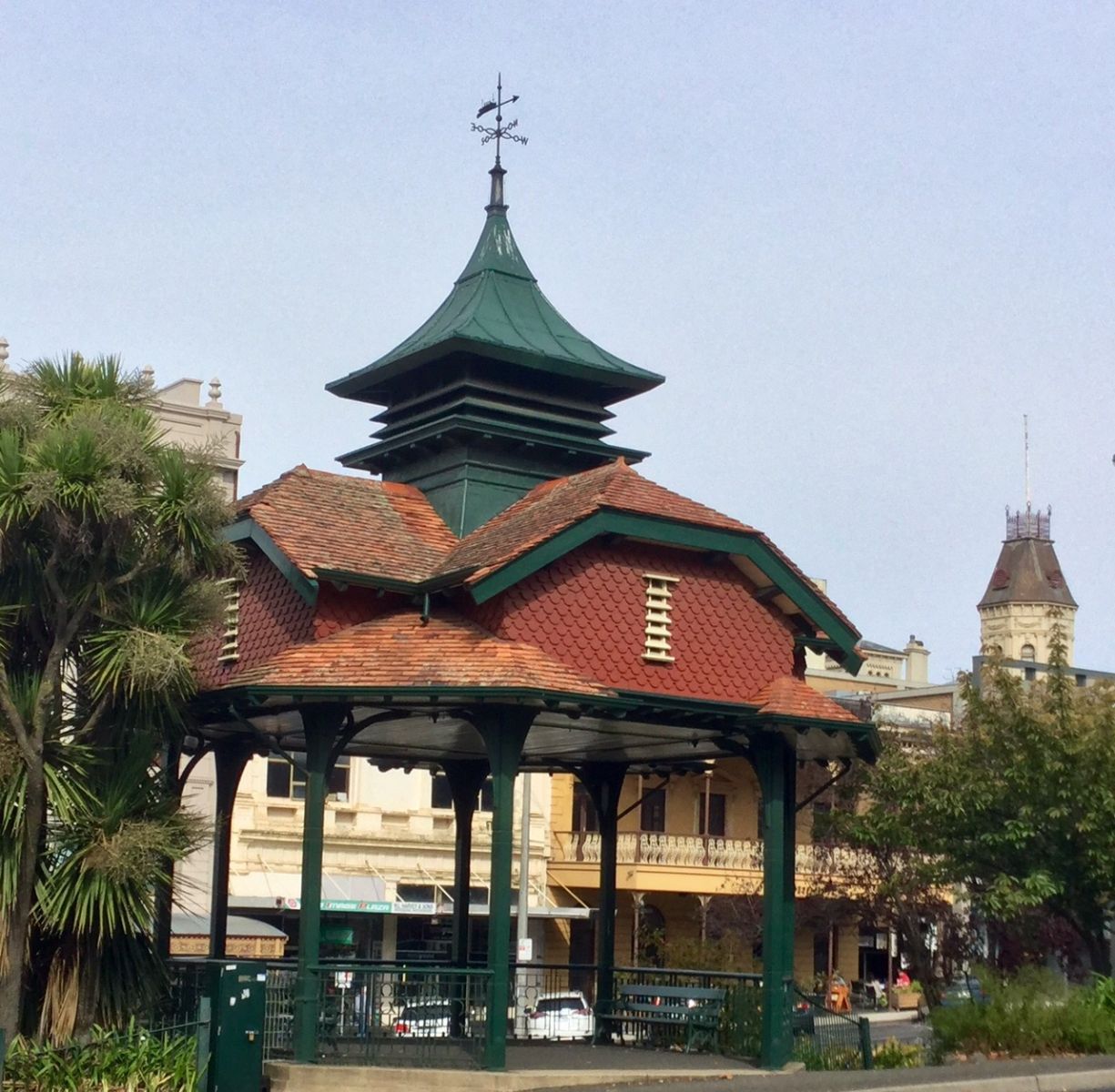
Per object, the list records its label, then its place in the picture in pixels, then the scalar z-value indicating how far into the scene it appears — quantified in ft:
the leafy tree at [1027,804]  95.61
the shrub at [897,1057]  79.92
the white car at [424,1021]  67.62
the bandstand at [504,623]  67.10
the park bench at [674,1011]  76.02
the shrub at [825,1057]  73.97
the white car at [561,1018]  86.28
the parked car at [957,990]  122.42
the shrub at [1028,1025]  77.15
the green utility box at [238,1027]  61.98
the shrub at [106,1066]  59.06
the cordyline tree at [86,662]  61.26
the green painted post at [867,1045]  76.48
